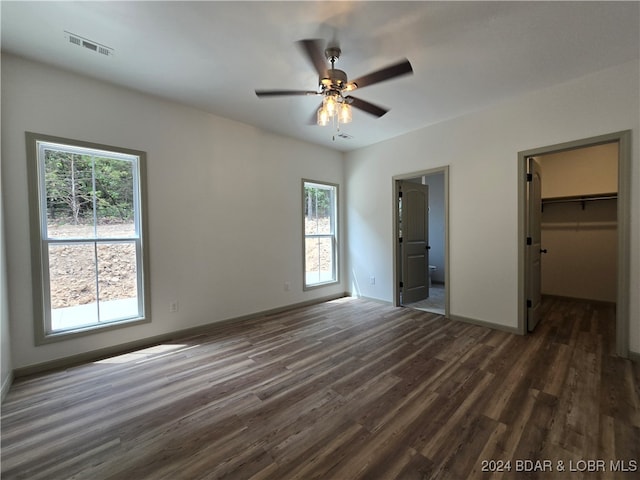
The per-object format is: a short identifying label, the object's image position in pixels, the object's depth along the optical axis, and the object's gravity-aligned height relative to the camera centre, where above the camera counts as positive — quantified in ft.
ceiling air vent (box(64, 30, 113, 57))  6.84 +5.22
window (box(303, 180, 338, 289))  15.57 -0.08
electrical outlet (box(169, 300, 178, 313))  10.47 -2.85
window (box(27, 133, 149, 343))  8.14 +0.02
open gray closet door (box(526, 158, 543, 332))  10.57 -0.59
